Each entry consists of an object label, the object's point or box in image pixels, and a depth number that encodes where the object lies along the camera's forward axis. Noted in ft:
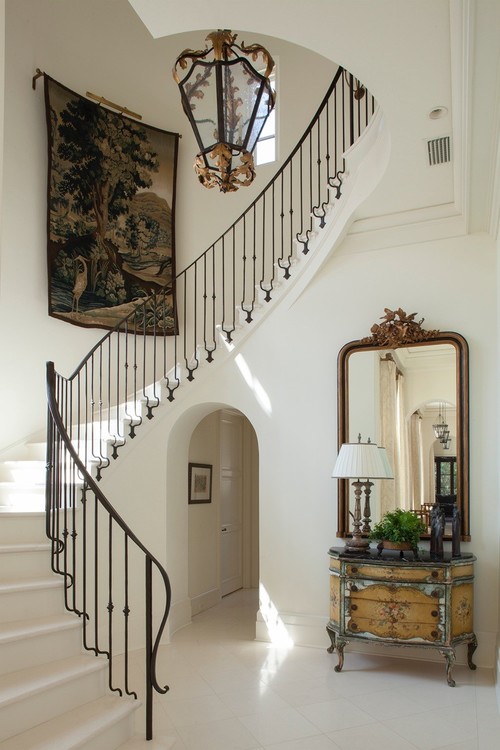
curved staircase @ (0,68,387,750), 11.36
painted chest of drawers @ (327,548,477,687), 16.10
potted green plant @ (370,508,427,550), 17.19
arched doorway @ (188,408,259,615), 24.64
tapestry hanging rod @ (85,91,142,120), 25.79
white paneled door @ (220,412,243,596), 27.63
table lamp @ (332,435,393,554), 17.31
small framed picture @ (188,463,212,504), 24.21
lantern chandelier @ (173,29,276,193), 9.98
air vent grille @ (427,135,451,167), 14.39
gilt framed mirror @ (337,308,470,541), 17.94
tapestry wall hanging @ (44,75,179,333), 24.47
